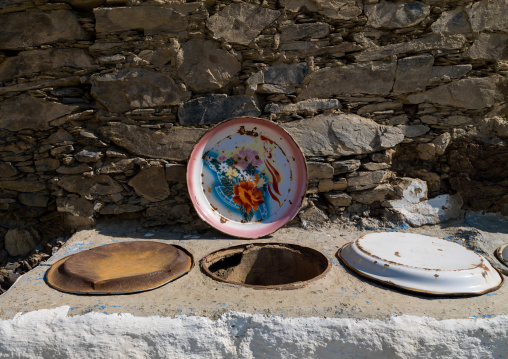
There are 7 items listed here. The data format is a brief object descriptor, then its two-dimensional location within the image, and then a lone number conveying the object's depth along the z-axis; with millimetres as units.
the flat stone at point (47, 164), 2482
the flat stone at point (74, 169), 2457
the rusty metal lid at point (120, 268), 1642
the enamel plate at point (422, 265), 1601
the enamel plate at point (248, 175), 2385
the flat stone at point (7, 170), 2487
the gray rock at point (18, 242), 2568
